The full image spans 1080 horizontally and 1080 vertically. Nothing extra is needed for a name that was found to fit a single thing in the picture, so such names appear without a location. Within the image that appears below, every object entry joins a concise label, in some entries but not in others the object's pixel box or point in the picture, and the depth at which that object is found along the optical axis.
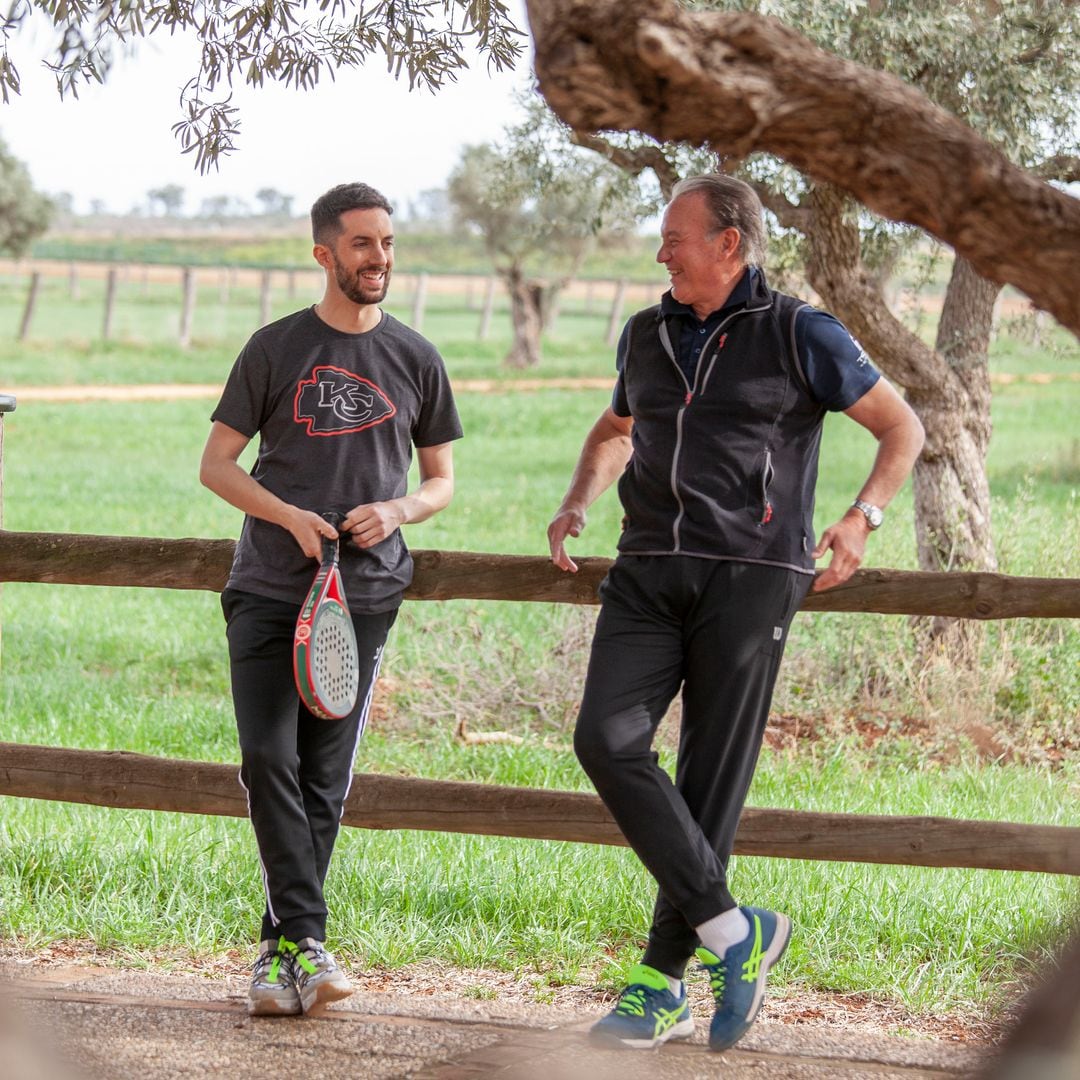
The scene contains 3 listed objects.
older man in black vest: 6.79
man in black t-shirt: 7.34
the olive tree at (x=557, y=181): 15.46
